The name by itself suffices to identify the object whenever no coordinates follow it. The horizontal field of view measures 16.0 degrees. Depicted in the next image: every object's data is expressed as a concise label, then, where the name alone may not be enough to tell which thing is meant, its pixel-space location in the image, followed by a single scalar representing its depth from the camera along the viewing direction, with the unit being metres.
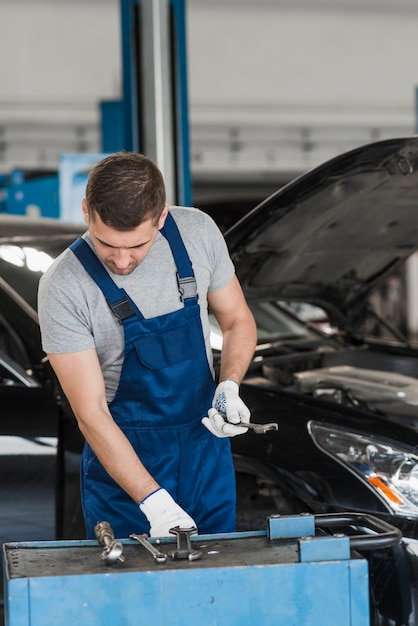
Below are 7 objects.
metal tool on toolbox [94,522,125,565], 2.71
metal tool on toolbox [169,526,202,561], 2.75
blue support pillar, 6.31
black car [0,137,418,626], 3.49
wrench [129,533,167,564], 2.73
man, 3.03
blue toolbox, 2.65
